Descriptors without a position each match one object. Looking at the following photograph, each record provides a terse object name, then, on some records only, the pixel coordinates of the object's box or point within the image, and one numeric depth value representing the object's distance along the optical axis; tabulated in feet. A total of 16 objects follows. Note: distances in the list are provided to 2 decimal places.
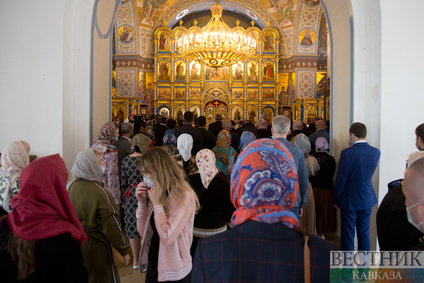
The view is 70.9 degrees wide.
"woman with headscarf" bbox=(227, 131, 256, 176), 13.57
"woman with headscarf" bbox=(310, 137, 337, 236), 13.48
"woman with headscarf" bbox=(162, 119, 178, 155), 17.92
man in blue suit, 10.71
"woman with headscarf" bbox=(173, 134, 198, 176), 13.88
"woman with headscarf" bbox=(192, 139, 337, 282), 3.67
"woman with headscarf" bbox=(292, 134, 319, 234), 13.08
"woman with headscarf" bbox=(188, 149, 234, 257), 8.86
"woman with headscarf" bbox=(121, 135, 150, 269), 11.28
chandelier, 34.14
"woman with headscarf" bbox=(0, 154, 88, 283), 4.94
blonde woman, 6.57
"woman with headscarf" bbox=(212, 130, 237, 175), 14.97
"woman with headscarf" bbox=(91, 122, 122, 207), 12.75
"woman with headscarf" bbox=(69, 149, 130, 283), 7.18
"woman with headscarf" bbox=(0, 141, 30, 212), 7.69
